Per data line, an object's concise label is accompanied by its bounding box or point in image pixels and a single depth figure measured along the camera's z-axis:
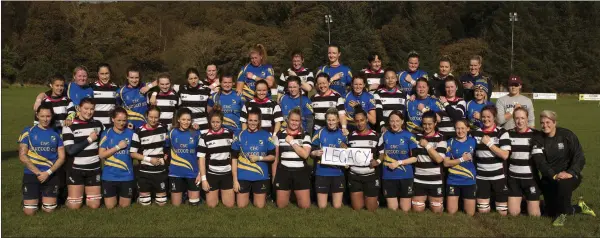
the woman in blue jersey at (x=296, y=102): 8.46
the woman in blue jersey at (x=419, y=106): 8.08
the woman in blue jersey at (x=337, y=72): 9.08
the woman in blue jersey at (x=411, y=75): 8.85
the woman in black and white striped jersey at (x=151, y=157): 7.57
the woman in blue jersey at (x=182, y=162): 7.69
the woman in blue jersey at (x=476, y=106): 7.98
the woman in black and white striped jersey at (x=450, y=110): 7.91
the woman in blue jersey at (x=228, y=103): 8.60
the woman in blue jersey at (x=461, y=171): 7.38
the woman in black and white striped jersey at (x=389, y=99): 8.41
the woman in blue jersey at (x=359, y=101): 8.41
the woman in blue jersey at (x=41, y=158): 7.33
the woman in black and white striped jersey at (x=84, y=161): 7.54
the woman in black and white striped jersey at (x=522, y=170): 7.36
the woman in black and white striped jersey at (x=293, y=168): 7.68
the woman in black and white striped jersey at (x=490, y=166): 7.37
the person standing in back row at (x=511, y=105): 8.12
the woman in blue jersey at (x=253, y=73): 9.19
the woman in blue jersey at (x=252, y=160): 7.66
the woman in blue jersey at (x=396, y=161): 7.53
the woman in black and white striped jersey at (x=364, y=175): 7.60
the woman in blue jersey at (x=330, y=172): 7.68
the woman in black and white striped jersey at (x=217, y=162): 7.65
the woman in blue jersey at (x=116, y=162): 7.54
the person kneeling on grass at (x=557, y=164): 7.21
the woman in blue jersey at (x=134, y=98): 8.57
